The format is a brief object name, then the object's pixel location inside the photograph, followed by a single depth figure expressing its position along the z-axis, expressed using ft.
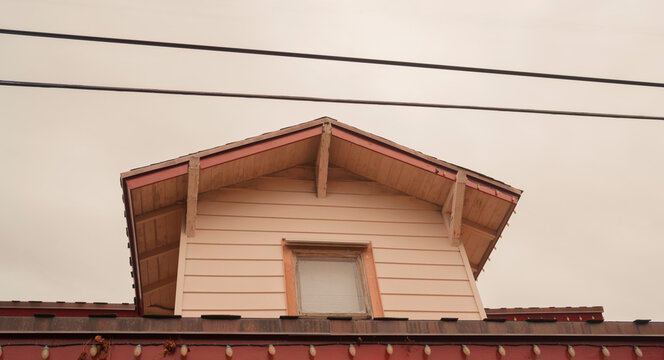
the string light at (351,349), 15.15
